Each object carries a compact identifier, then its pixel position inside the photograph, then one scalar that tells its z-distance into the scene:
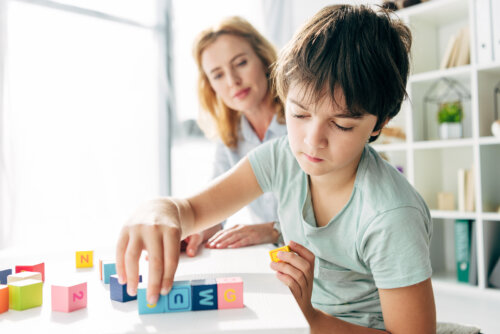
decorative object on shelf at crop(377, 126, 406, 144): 2.67
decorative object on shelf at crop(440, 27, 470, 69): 2.38
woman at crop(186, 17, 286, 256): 1.68
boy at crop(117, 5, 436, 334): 0.70
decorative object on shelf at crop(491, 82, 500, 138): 2.44
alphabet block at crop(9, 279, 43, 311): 0.60
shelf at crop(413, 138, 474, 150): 2.32
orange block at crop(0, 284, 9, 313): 0.60
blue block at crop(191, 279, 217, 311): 0.58
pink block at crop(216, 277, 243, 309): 0.59
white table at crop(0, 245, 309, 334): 0.53
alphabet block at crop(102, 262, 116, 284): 0.75
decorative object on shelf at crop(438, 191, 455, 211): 2.49
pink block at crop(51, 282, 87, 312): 0.59
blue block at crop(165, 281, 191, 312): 0.58
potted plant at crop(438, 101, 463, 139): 2.45
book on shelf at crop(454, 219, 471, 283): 2.37
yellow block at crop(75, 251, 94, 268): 0.88
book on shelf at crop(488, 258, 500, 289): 2.22
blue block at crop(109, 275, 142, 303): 0.63
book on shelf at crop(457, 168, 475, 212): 2.35
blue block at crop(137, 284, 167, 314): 0.57
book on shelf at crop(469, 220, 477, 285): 2.30
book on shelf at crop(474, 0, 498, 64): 2.22
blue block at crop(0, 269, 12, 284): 0.74
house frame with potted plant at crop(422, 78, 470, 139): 2.46
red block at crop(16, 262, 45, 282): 0.77
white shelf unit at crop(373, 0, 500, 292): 2.28
